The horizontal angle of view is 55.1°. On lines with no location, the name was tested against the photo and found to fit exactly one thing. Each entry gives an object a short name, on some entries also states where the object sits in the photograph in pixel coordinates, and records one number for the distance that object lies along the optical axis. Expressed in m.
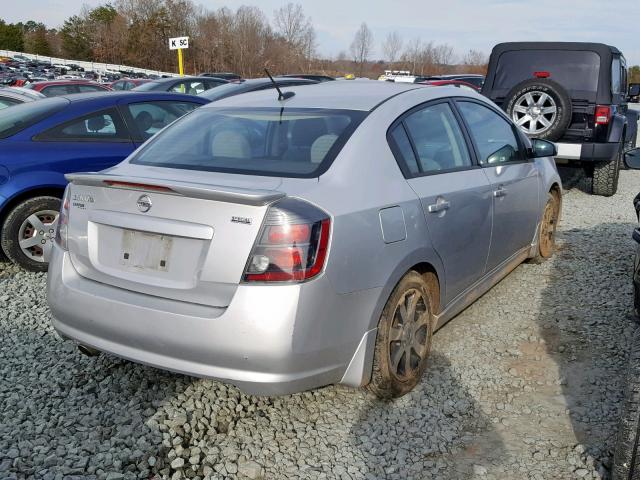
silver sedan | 2.48
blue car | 5.04
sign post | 18.31
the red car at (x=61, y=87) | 13.50
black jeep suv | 7.71
